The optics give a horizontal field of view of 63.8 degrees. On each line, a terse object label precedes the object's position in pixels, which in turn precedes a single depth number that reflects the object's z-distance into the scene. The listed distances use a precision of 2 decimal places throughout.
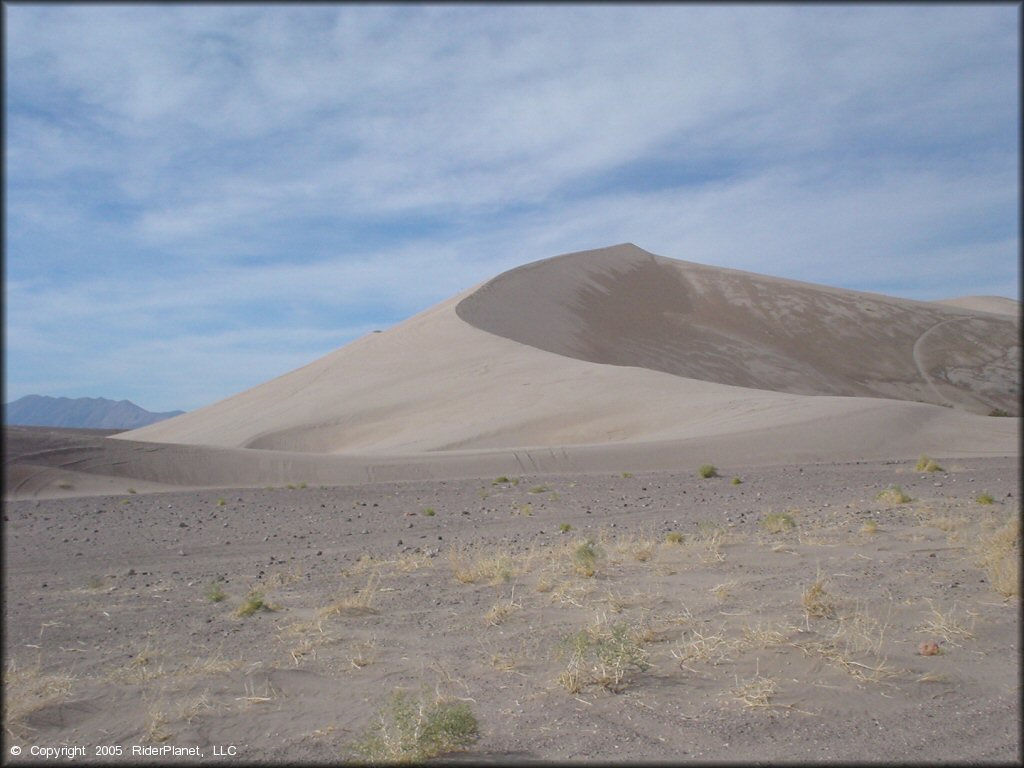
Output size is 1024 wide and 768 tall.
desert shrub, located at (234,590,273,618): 8.37
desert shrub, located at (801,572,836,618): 7.16
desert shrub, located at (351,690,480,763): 4.74
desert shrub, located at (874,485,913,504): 14.41
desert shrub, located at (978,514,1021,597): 7.42
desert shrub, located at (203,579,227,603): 9.05
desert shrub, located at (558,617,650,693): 5.84
